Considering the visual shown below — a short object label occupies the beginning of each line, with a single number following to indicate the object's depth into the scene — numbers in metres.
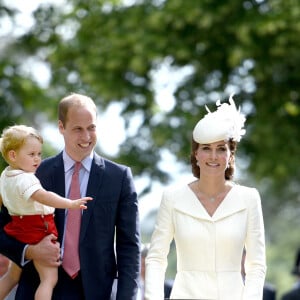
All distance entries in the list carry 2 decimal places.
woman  15.91
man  15.91
